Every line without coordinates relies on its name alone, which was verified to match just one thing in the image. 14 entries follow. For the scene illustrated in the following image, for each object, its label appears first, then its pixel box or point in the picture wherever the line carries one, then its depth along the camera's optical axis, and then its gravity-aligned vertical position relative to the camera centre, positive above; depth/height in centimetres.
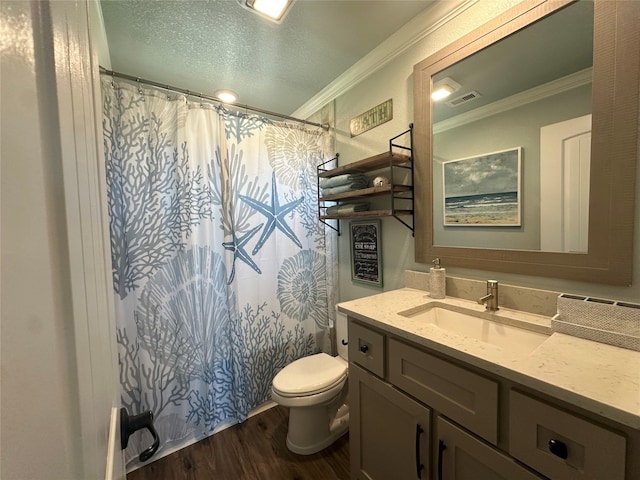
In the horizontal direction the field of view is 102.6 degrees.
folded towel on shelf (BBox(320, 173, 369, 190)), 169 +32
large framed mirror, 85 +33
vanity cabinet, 59 -59
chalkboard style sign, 174 -18
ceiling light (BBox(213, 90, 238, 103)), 202 +109
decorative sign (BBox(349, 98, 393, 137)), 160 +73
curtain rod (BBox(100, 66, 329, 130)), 130 +83
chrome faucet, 111 -32
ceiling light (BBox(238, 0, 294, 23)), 121 +108
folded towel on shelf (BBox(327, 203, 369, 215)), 169 +13
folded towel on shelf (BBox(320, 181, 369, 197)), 169 +27
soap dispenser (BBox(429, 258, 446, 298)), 130 -30
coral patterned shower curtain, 138 -14
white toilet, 143 -97
